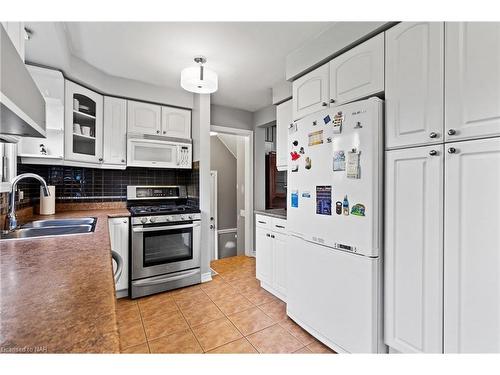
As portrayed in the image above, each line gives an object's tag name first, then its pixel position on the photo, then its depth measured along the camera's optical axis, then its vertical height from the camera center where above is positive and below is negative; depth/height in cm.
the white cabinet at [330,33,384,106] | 150 +78
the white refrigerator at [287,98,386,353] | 146 -25
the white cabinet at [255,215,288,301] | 246 -73
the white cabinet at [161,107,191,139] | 304 +83
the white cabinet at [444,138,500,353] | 108 -27
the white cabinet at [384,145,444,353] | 125 -34
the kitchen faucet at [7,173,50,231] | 154 -17
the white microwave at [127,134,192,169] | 285 +43
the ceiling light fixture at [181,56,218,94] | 208 +94
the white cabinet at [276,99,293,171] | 275 +69
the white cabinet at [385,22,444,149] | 124 +58
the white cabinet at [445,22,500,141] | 107 +51
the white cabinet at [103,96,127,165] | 273 +64
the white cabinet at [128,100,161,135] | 286 +83
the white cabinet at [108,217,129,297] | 247 -56
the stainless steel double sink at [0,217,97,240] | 160 -31
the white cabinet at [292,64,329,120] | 185 +78
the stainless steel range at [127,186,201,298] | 255 -69
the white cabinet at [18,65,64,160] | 213 +58
